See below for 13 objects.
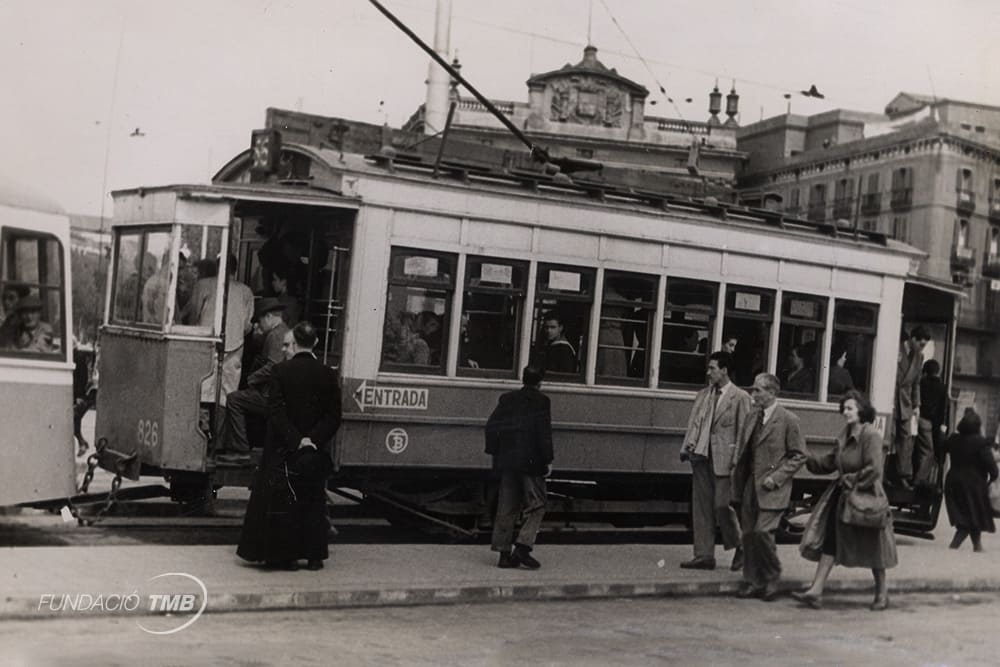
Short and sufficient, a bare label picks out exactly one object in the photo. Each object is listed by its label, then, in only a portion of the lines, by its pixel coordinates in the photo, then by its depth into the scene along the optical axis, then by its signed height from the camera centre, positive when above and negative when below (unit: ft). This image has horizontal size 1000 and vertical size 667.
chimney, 70.03 +12.44
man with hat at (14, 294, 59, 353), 29.45 -0.91
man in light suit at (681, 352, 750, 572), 36.09 -2.88
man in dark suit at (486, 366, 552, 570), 33.63 -3.27
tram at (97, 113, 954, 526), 34.22 +0.73
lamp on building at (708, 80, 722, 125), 114.33 +22.68
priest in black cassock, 29.99 -3.71
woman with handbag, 32.81 -3.82
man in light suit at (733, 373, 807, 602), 33.55 -3.18
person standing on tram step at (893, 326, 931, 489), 47.40 -1.26
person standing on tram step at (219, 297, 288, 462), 34.04 -2.28
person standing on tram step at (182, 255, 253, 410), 34.01 -0.26
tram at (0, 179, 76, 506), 28.96 -1.38
